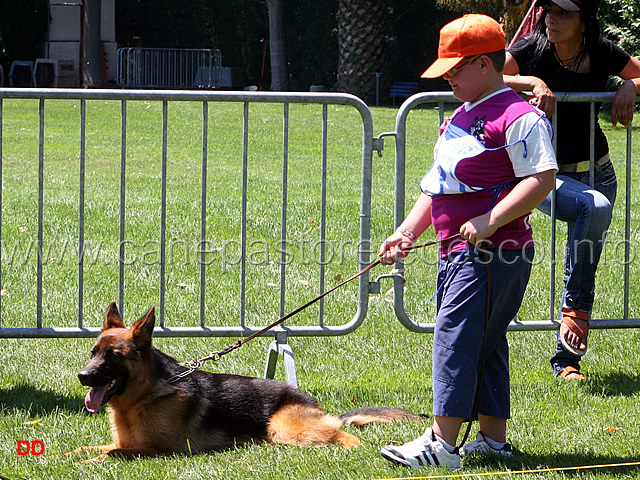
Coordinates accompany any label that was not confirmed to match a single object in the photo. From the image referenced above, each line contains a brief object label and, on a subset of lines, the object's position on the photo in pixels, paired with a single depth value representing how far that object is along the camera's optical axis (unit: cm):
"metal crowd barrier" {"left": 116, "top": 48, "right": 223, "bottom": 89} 6159
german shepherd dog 775
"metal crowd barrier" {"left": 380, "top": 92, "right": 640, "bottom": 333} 1012
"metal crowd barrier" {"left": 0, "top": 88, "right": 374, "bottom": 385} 959
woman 964
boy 694
